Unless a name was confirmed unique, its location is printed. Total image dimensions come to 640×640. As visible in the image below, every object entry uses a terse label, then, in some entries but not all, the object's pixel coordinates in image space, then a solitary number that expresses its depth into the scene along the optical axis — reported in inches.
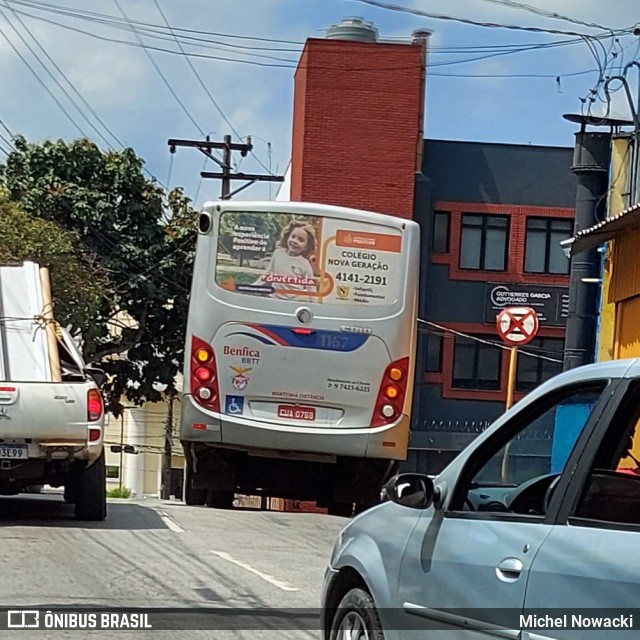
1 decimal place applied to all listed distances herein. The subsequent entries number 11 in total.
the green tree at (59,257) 1016.9
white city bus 484.4
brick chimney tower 1277.1
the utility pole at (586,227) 874.1
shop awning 641.0
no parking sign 608.7
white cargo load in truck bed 504.7
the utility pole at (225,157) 1456.7
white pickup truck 488.1
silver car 160.1
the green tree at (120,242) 1282.0
